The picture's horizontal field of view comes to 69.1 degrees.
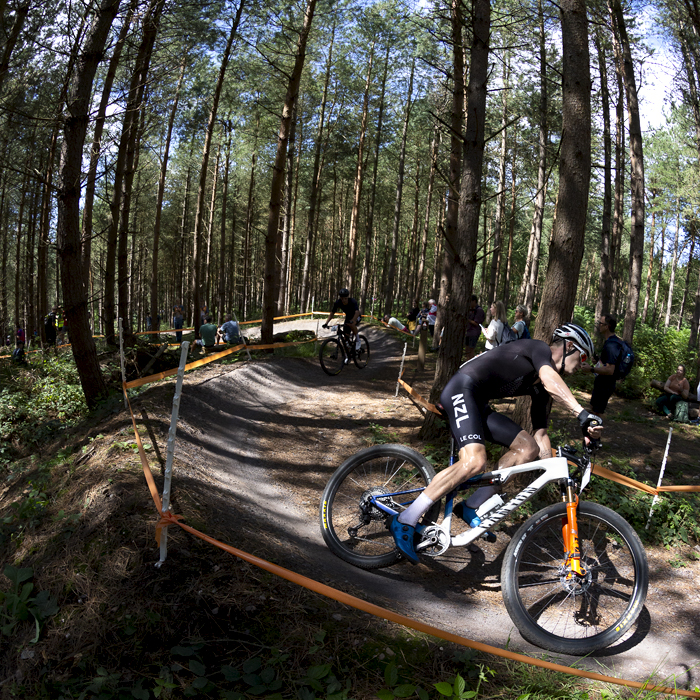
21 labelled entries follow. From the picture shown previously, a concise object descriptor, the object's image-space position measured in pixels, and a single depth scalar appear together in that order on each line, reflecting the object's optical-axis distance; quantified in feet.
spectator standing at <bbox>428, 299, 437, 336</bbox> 61.79
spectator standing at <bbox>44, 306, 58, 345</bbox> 65.62
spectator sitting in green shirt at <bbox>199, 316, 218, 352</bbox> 53.36
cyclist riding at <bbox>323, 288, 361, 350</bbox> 37.91
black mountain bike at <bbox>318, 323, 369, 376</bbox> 40.86
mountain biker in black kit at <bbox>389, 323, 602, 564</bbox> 12.10
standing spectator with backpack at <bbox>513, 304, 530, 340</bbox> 33.32
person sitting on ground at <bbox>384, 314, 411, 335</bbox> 67.36
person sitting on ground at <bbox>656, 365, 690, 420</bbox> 37.47
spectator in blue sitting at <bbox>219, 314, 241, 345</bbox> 52.08
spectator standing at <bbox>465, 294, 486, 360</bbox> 41.87
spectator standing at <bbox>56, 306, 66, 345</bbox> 59.07
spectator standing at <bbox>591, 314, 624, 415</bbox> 26.76
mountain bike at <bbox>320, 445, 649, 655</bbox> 10.90
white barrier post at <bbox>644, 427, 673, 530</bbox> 18.78
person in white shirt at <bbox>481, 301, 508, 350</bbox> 32.07
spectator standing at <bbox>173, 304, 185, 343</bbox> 78.48
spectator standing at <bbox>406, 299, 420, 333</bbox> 71.97
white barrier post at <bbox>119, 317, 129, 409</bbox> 23.31
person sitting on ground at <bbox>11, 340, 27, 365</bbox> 47.01
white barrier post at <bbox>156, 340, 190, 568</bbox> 10.88
